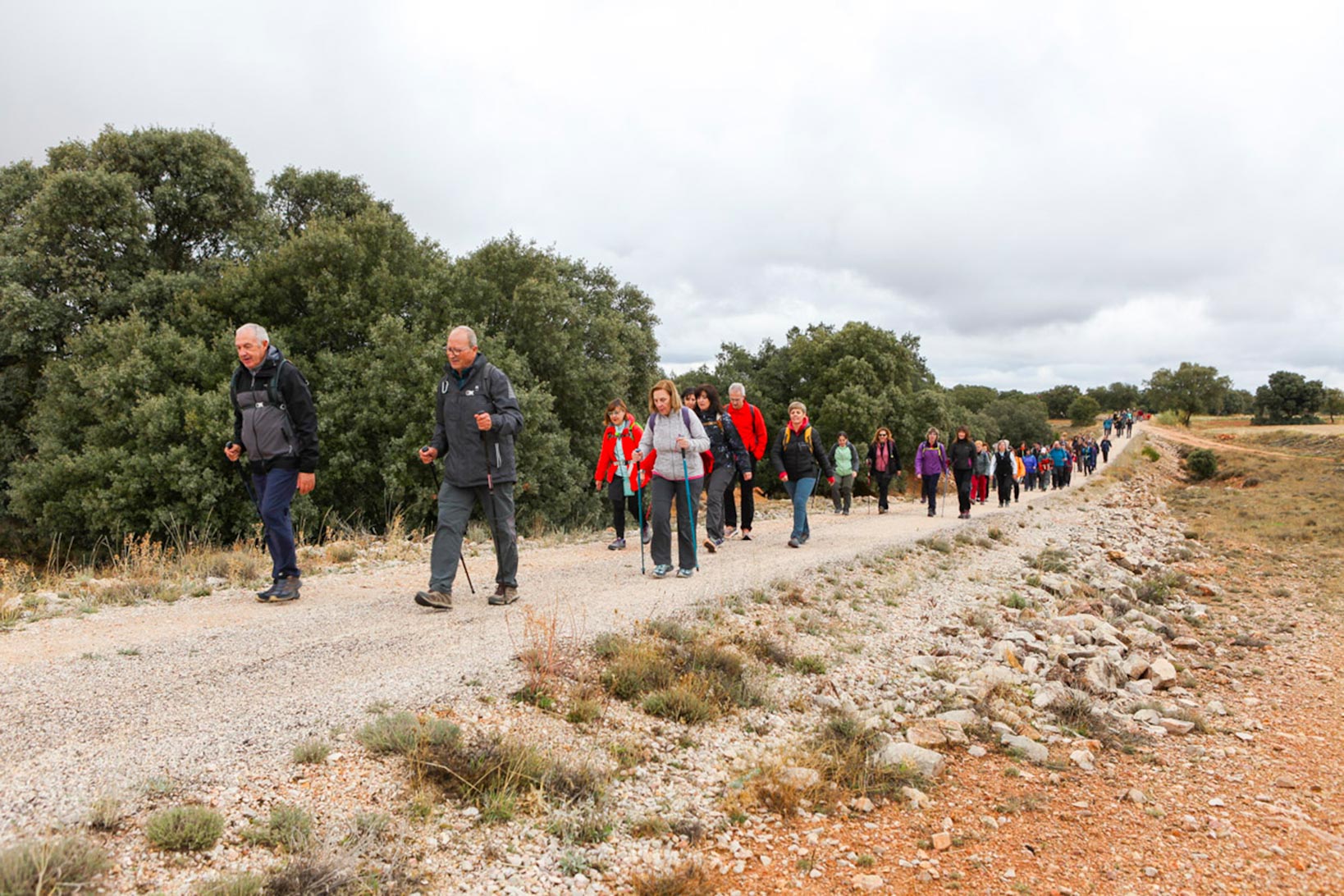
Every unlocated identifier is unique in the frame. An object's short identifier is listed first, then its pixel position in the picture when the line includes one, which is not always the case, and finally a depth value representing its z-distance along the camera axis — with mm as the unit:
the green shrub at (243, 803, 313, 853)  3361
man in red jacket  11859
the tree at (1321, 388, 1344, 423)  89875
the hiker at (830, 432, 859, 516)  16297
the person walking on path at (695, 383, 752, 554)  11266
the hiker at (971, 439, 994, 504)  21594
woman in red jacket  11000
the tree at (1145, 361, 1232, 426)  102750
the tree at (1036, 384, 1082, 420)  140000
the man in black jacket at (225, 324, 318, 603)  6969
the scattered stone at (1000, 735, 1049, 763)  5621
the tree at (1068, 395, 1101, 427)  125875
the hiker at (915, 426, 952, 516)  18000
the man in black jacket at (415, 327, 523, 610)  6957
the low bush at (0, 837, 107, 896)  2703
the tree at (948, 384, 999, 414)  89250
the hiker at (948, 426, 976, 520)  18297
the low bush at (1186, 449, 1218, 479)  52656
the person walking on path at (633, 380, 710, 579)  8711
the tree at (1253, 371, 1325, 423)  89875
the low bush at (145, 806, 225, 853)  3195
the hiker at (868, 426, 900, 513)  17641
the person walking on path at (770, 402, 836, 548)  12406
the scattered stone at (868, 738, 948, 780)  5156
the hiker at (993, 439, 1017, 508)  23438
